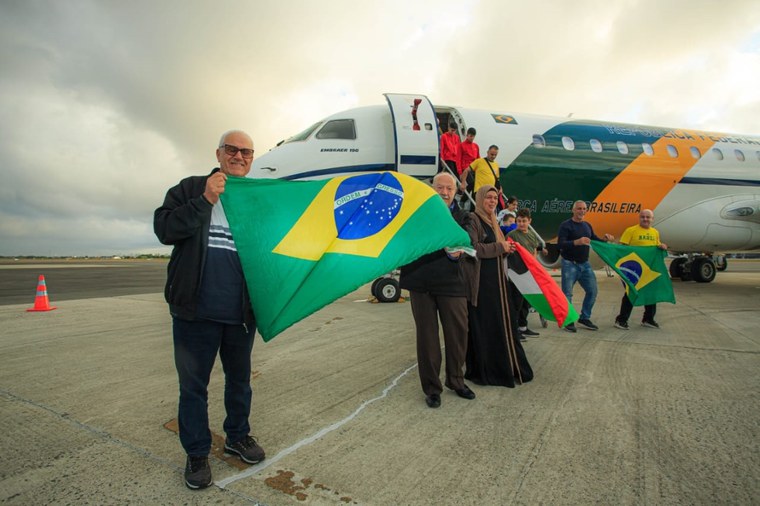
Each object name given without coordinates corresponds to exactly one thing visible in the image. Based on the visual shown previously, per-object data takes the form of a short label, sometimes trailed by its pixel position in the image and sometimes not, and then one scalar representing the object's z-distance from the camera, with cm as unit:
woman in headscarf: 342
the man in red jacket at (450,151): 784
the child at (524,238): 516
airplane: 757
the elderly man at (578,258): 583
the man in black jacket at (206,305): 198
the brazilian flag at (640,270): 586
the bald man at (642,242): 585
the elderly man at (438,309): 306
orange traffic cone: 739
